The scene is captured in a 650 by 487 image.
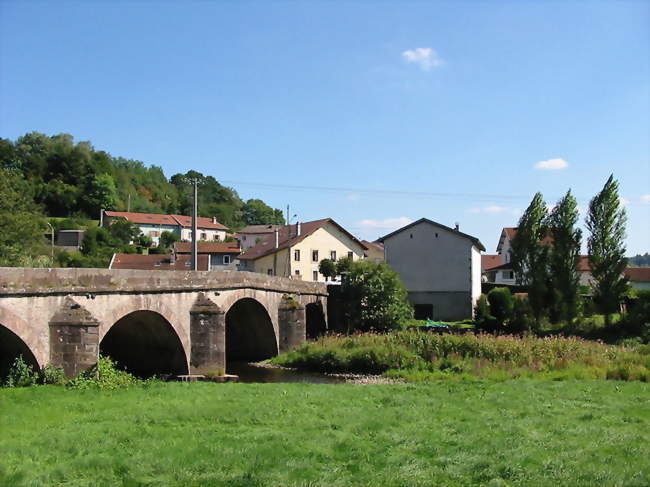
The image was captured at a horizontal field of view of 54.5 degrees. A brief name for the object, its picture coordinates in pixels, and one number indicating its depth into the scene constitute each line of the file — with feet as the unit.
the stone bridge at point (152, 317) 48.16
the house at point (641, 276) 201.98
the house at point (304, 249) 188.65
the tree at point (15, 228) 117.60
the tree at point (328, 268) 148.15
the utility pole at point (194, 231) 89.09
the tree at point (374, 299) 114.32
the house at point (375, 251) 277.44
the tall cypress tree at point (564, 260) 122.01
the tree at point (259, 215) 490.98
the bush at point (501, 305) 129.08
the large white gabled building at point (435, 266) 148.25
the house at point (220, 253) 253.85
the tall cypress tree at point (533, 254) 124.88
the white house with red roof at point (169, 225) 337.31
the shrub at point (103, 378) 49.11
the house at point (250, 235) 338.66
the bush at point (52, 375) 48.26
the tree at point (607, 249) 117.50
